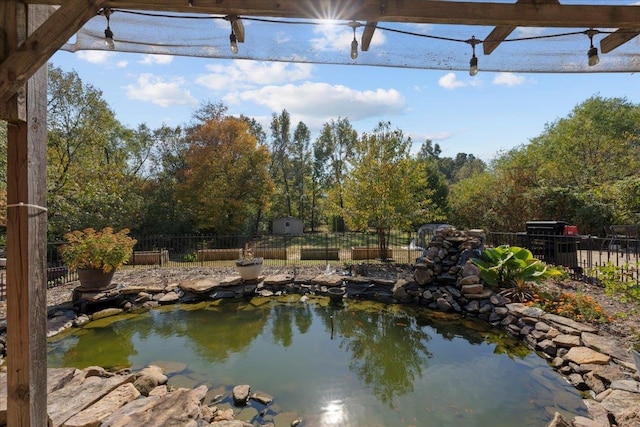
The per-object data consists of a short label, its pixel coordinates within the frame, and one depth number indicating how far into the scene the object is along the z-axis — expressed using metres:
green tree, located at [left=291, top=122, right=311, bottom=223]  27.55
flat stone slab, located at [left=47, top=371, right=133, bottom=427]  2.56
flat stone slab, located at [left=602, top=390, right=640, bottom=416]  2.99
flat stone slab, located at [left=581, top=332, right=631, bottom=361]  3.87
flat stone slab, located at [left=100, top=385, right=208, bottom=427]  2.61
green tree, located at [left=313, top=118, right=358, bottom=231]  26.75
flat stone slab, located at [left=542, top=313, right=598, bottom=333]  4.60
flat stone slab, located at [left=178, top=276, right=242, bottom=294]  7.38
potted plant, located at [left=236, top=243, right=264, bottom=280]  7.80
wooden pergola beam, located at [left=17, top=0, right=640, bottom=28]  1.66
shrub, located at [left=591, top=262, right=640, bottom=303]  3.15
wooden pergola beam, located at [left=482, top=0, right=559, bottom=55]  2.07
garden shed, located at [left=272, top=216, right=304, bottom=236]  23.70
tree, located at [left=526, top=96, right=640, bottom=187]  14.20
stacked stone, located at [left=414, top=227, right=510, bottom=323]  6.34
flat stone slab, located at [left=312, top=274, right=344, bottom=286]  8.01
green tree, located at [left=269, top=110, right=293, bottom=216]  26.06
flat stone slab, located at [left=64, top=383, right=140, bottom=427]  2.53
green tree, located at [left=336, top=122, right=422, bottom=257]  11.09
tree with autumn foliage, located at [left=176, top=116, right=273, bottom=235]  16.30
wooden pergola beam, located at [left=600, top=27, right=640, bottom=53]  2.03
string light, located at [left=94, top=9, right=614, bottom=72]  1.88
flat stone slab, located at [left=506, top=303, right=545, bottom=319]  5.33
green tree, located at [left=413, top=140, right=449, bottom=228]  20.81
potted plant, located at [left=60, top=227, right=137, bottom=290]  6.32
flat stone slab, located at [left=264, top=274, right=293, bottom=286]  8.13
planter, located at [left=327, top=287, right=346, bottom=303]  7.70
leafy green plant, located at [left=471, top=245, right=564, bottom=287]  6.35
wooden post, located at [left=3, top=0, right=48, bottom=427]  1.72
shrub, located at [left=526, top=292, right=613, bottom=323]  4.99
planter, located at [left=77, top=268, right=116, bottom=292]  6.46
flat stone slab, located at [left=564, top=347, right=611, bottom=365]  3.84
